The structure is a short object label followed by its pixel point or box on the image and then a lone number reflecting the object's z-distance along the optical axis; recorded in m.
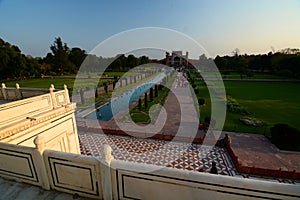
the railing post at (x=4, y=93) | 7.30
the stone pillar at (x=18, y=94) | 7.08
